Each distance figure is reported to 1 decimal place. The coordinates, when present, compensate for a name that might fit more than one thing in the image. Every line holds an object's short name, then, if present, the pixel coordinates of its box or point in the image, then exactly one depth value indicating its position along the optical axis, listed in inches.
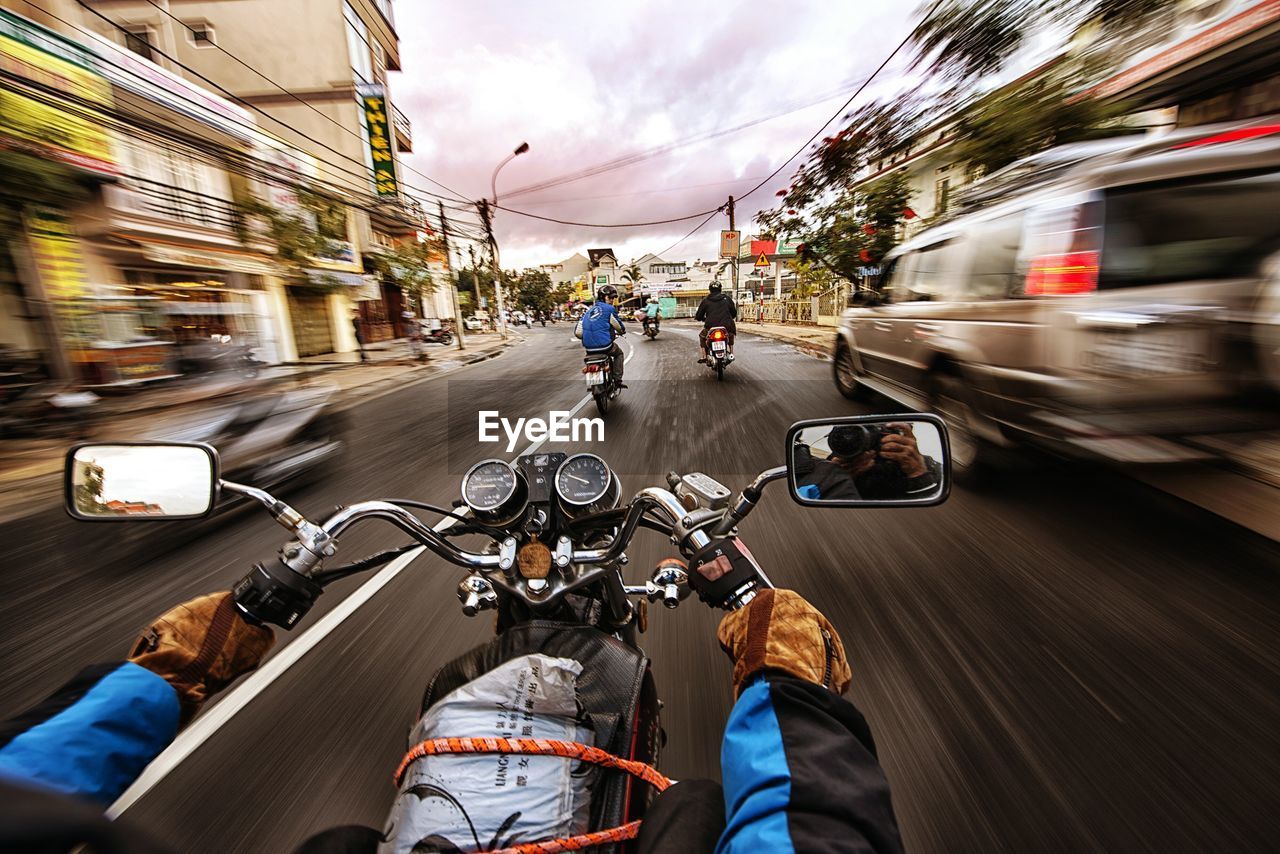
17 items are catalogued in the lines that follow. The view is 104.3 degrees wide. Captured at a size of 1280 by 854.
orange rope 33.6
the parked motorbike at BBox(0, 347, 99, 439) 261.3
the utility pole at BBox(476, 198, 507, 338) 952.5
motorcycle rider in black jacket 377.7
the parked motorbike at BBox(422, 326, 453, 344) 968.3
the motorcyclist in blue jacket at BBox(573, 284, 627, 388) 295.0
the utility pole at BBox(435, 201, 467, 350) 761.0
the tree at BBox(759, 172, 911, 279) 401.4
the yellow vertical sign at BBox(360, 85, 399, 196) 732.7
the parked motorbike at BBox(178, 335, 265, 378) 201.8
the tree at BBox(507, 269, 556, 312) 2586.1
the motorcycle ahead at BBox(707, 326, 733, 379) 365.4
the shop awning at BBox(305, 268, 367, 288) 595.5
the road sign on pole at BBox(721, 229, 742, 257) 1160.8
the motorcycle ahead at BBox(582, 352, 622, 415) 275.7
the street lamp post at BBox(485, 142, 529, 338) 906.1
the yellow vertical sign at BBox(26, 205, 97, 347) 309.3
